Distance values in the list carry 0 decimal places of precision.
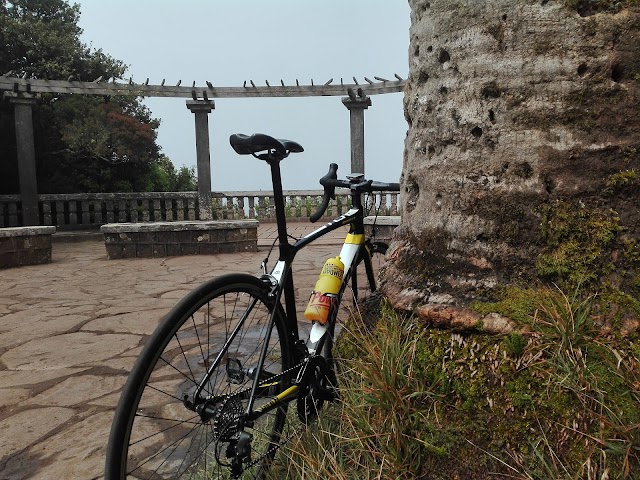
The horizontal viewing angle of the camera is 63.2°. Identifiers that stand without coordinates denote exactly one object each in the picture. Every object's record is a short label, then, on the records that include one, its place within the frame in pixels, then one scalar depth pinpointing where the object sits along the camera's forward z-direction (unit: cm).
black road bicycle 143
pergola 1086
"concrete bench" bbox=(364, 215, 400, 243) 756
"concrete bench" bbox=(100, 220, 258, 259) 762
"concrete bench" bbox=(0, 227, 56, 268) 686
